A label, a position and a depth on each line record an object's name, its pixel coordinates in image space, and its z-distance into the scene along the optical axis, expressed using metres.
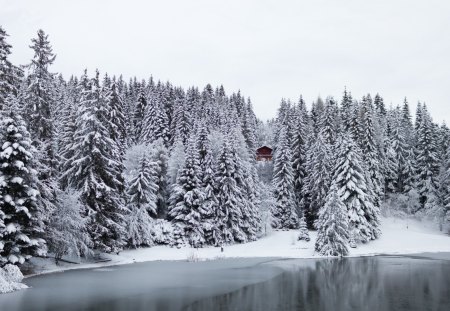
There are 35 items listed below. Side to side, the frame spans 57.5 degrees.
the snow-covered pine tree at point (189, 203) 51.22
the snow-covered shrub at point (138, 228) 45.94
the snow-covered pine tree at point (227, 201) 54.59
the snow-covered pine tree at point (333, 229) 49.00
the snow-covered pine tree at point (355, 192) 54.91
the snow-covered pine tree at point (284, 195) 67.56
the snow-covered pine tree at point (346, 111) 71.25
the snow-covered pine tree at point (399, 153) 74.25
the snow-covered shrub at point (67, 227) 34.28
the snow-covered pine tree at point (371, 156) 64.69
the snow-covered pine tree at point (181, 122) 78.81
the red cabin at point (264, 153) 109.12
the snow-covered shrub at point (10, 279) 24.83
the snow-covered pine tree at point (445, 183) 61.37
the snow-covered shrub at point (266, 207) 64.06
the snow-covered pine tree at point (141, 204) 46.56
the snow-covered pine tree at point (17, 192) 28.22
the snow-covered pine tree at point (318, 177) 63.03
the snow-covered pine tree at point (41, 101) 35.12
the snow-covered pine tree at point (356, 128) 67.00
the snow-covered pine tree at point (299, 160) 71.91
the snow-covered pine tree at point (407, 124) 77.55
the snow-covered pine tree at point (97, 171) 38.28
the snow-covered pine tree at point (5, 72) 31.31
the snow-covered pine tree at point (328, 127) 72.44
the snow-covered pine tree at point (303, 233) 57.53
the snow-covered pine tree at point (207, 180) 53.62
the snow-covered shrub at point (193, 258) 44.25
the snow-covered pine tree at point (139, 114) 90.44
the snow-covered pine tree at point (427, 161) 66.81
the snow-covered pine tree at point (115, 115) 45.57
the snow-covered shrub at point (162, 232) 49.51
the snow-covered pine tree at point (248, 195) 58.47
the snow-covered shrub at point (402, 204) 68.62
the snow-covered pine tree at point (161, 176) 57.24
